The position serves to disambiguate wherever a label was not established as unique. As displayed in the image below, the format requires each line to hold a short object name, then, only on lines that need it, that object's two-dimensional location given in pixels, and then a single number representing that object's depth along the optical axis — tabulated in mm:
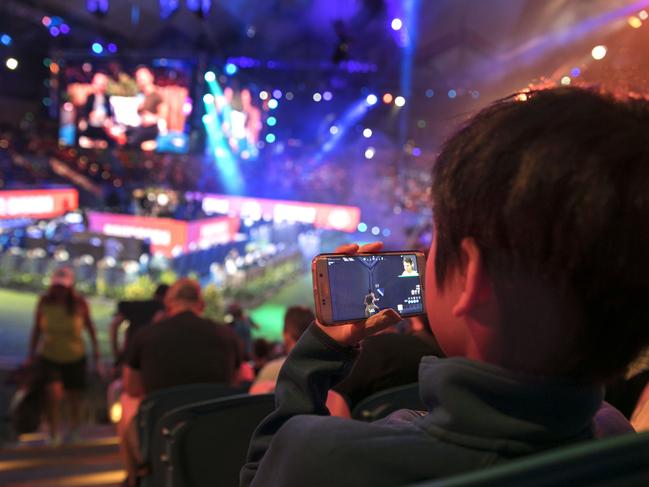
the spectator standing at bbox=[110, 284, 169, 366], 5699
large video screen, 12547
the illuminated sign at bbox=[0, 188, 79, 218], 10719
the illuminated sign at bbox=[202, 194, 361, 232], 10547
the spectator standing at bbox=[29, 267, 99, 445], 5129
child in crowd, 648
